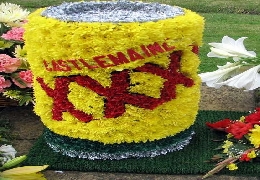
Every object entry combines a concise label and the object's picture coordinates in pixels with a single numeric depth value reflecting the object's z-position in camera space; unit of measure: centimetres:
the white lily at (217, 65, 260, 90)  311
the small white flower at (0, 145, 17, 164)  297
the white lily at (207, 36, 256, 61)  340
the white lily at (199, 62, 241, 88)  328
